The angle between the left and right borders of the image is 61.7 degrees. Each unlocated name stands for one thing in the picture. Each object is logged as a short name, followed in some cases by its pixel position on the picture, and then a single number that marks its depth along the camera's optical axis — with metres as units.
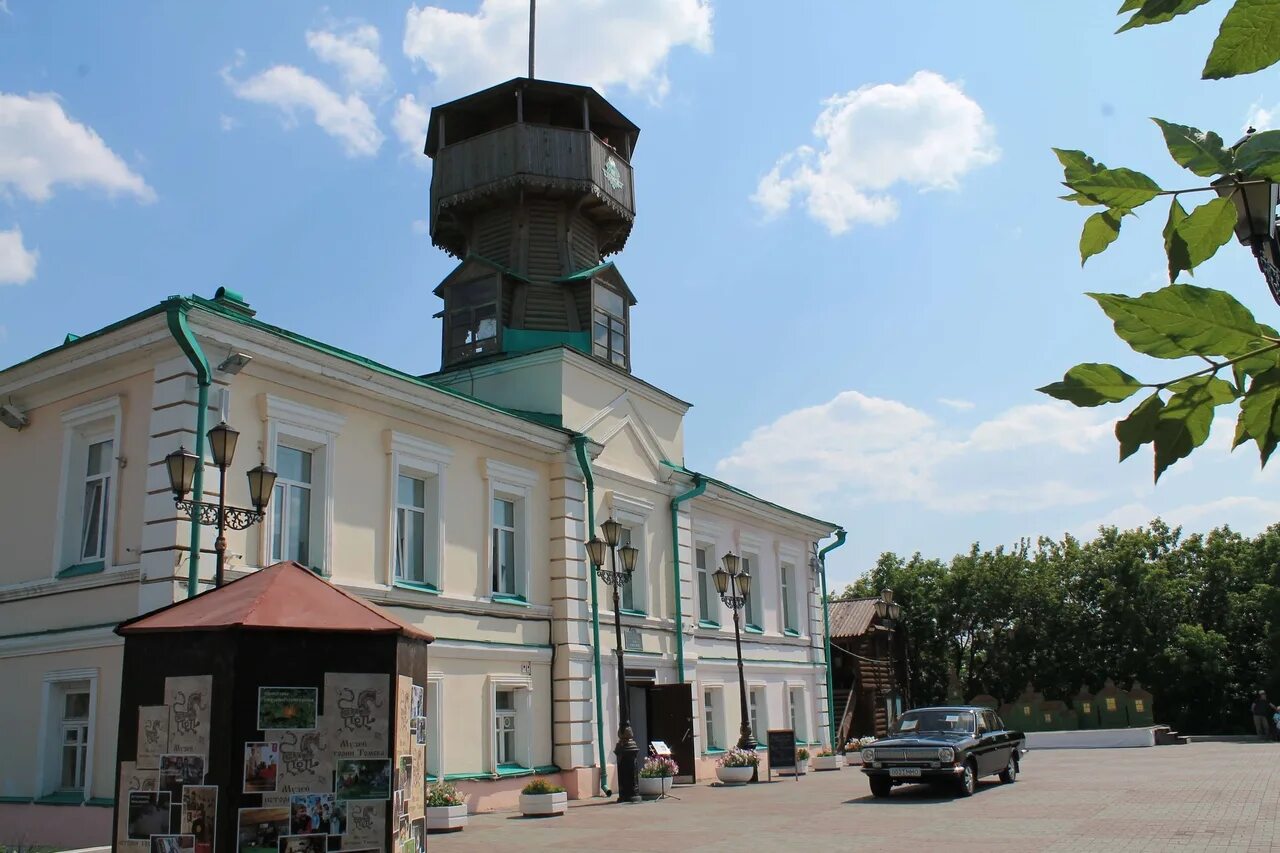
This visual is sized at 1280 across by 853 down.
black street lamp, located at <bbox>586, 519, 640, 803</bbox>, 19.09
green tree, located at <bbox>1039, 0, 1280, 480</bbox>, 1.52
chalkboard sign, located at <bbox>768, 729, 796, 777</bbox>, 24.59
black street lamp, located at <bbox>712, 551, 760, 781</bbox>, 23.31
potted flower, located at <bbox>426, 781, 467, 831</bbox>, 15.79
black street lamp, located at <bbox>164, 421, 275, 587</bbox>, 11.90
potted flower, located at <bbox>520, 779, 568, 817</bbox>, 17.47
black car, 18.36
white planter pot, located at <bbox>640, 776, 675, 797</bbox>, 19.81
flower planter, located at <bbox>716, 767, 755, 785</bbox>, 22.88
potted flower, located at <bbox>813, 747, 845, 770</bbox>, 28.11
